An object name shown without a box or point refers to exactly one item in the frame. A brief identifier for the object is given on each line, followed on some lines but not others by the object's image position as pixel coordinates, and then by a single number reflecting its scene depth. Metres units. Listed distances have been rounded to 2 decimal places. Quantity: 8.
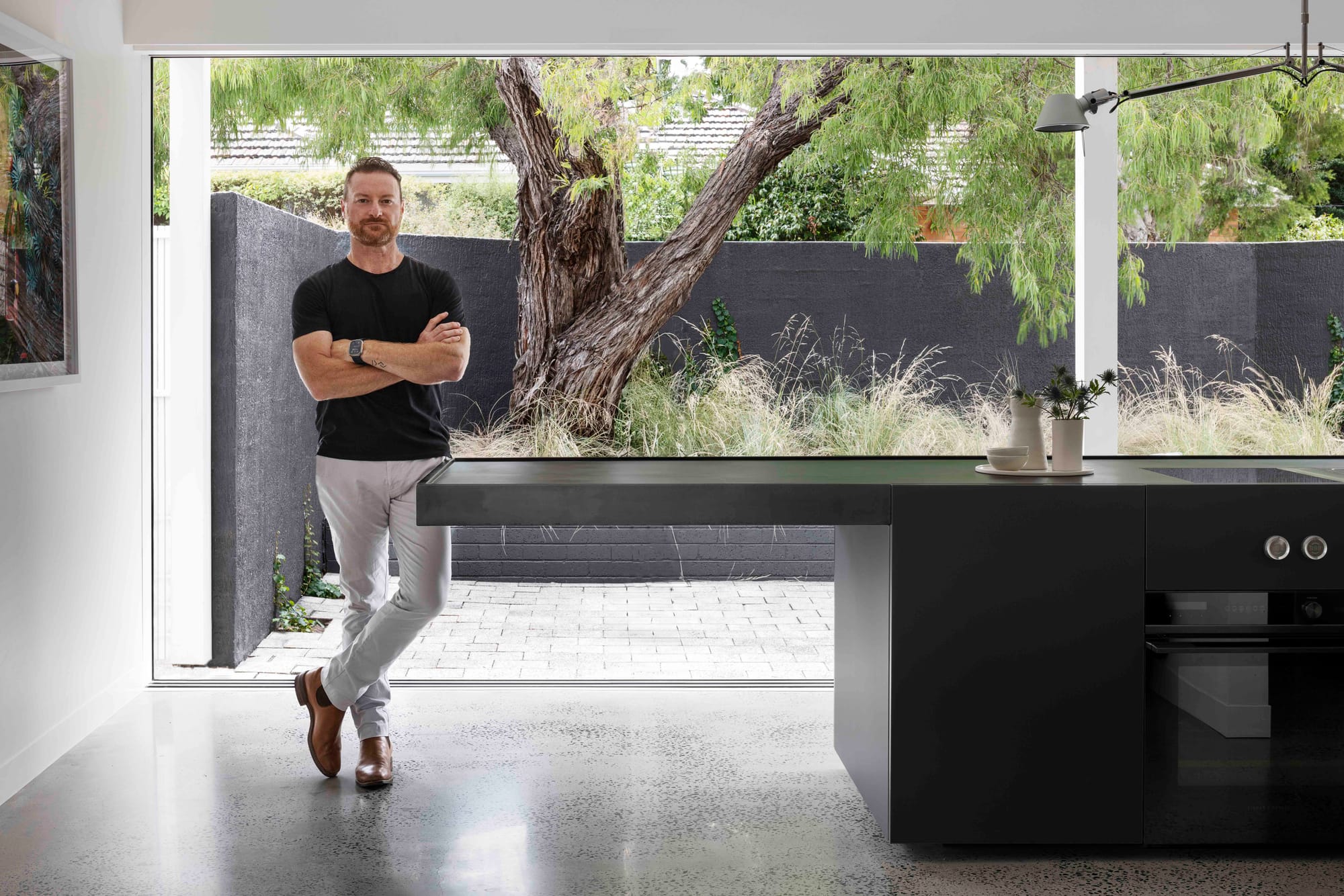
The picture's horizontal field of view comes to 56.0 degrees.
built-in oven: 2.60
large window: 4.90
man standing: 3.13
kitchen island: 2.60
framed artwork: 3.01
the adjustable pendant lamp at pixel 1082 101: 2.55
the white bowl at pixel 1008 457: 2.89
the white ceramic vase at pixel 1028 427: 2.99
